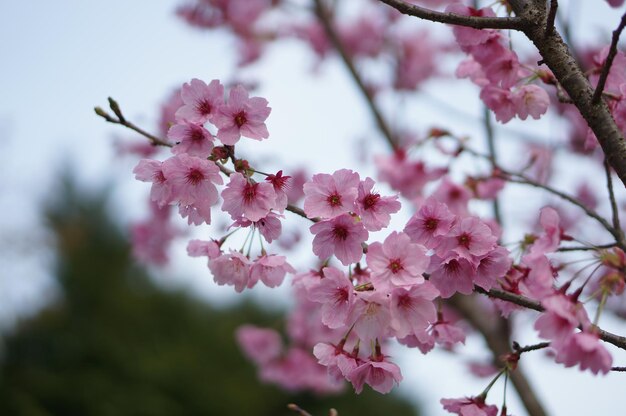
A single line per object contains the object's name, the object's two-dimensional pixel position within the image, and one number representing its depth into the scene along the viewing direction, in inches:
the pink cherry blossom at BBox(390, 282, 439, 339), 48.6
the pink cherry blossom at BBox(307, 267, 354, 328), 48.9
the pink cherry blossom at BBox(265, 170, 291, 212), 49.3
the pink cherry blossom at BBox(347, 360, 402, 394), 49.4
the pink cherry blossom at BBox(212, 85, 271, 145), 49.9
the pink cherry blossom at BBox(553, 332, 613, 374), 45.7
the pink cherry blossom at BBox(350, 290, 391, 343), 48.3
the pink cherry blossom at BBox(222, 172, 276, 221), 49.1
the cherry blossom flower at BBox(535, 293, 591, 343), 45.9
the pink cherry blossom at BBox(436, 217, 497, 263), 48.7
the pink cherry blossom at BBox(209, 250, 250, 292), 50.9
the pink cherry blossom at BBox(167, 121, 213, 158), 49.4
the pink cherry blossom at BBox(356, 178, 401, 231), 49.2
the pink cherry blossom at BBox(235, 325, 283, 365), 88.5
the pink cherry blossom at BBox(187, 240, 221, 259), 51.4
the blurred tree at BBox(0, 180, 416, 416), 228.5
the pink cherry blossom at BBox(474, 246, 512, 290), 48.9
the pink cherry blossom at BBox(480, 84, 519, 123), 52.9
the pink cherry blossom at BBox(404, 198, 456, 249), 49.0
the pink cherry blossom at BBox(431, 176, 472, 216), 61.7
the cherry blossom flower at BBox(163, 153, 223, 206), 49.3
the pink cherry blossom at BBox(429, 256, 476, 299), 48.7
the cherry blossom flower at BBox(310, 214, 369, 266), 49.1
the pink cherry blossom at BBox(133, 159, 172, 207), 50.0
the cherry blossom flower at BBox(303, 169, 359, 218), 49.2
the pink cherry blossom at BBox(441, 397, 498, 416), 49.8
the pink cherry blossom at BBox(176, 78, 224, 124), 50.1
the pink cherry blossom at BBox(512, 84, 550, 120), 52.5
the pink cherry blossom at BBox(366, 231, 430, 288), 48.2
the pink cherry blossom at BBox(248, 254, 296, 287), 51.1
